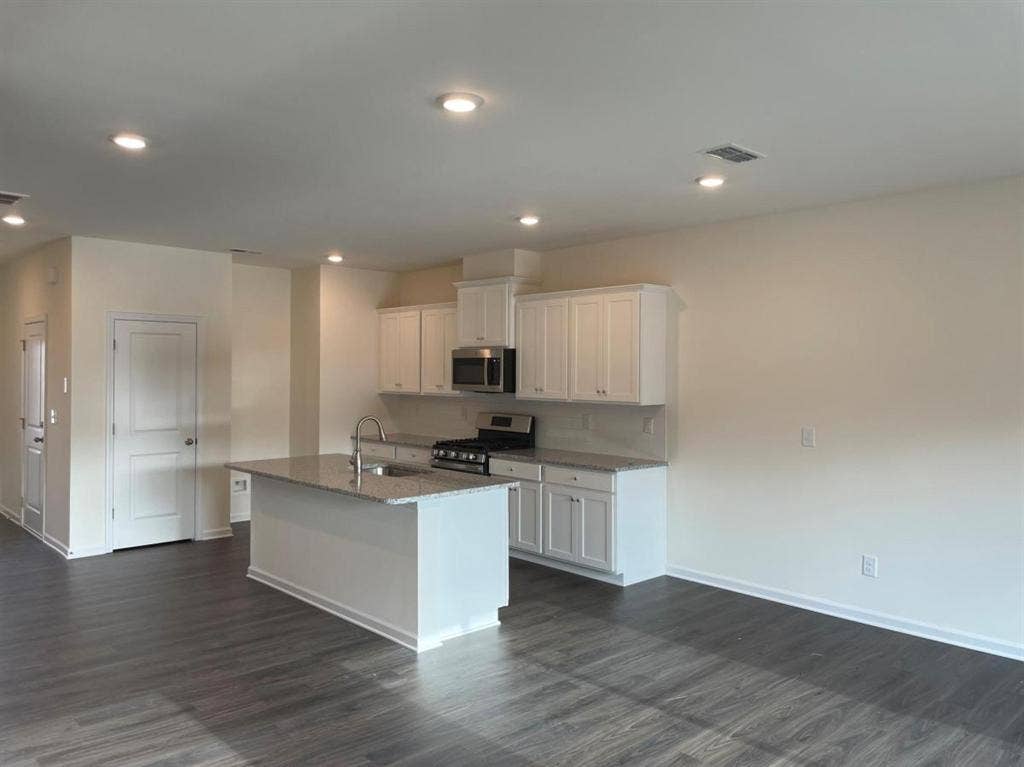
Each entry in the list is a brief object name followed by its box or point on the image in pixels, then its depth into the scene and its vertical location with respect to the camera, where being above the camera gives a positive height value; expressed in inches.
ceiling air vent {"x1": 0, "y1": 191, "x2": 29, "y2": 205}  178.2 +45.5
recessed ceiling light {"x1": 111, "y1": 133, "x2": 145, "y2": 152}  134.3 +44.4
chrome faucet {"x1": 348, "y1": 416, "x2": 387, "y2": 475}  185.9 -18.8
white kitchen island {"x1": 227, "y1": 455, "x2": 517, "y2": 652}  162.9 -37.7
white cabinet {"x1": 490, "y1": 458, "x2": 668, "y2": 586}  209.3 -39.0
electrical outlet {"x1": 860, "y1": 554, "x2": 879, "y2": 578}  178.5 -43.0
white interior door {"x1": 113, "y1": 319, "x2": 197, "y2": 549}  250.8 -15.6
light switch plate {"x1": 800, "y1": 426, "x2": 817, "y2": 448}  189.8 -13.0
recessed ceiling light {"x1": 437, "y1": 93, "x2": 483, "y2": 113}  114.4 +43.6
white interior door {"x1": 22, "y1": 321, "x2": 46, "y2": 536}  264.5 -14.4
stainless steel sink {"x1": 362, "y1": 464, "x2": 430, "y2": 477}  199.8 -22.8
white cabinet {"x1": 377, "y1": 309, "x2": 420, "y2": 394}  297.4 +13.8
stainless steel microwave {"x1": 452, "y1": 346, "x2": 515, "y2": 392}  252.1 +5.4
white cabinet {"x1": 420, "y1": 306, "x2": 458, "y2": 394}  282.0 +14.2
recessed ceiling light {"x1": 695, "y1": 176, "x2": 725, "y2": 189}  161.8 +44.2
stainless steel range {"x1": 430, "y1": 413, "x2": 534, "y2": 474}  245.8 -19.5
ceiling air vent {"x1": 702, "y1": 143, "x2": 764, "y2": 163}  139.1 +43.8
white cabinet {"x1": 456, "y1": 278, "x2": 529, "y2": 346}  251.6 +25.2
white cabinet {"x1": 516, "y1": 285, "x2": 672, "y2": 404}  214.2 +12.2
